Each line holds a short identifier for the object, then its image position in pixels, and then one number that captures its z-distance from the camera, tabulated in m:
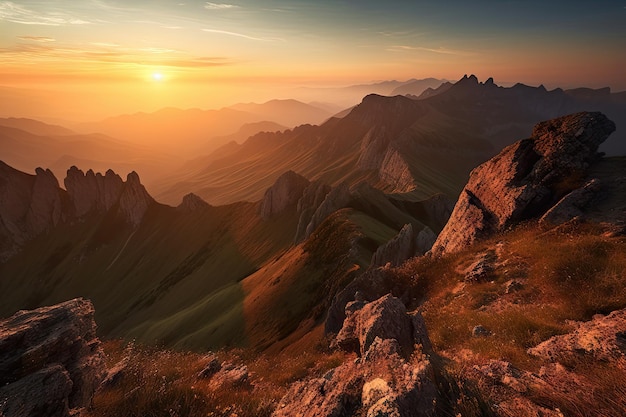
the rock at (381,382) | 7.31
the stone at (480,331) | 13.64
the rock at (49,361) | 11.22
